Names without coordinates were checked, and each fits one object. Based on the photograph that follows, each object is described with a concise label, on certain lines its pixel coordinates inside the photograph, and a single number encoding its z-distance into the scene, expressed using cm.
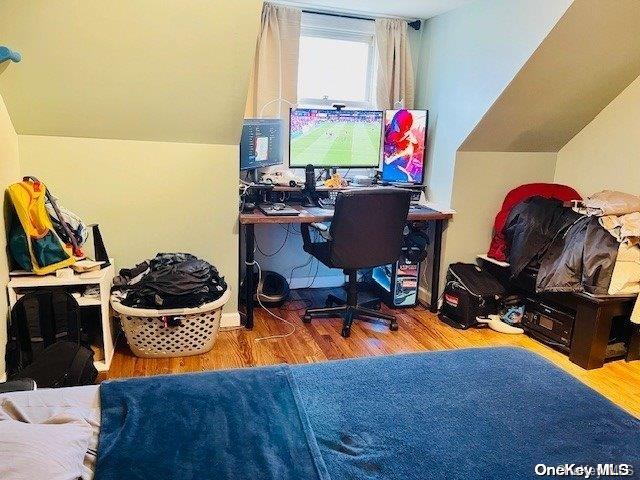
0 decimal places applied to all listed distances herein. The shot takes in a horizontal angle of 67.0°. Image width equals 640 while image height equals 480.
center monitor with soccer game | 345
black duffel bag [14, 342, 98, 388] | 204
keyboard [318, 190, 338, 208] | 338
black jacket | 275
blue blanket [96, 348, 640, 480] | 116
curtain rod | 357
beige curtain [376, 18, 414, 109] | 371
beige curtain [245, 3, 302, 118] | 344
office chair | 284
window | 367
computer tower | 353
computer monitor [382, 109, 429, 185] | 364
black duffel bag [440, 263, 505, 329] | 331
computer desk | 300
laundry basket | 262
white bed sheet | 121
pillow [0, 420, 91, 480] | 98
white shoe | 328
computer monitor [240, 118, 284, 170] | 313
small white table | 236
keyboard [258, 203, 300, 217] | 304
